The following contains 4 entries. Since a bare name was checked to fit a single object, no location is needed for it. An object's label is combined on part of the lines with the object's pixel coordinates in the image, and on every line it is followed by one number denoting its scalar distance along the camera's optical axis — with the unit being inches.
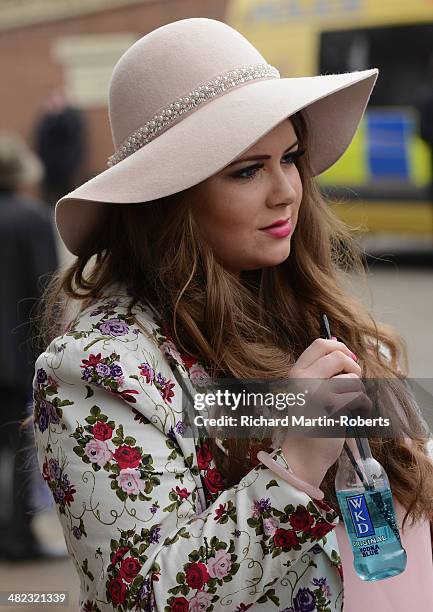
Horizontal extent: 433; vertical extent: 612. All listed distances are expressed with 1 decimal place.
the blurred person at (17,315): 345.8
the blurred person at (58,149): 1103.6
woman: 118.7
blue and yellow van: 737.9
